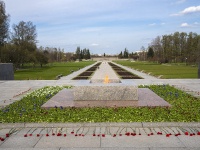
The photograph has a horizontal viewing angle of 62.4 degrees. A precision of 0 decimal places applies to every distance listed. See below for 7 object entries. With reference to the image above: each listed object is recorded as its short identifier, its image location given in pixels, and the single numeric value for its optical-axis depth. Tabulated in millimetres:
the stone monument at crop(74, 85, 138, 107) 5975
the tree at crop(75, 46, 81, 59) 91084
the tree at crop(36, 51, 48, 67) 30166
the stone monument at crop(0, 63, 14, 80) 13631
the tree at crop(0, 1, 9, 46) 21576
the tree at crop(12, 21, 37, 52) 27486
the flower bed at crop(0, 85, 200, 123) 4701
